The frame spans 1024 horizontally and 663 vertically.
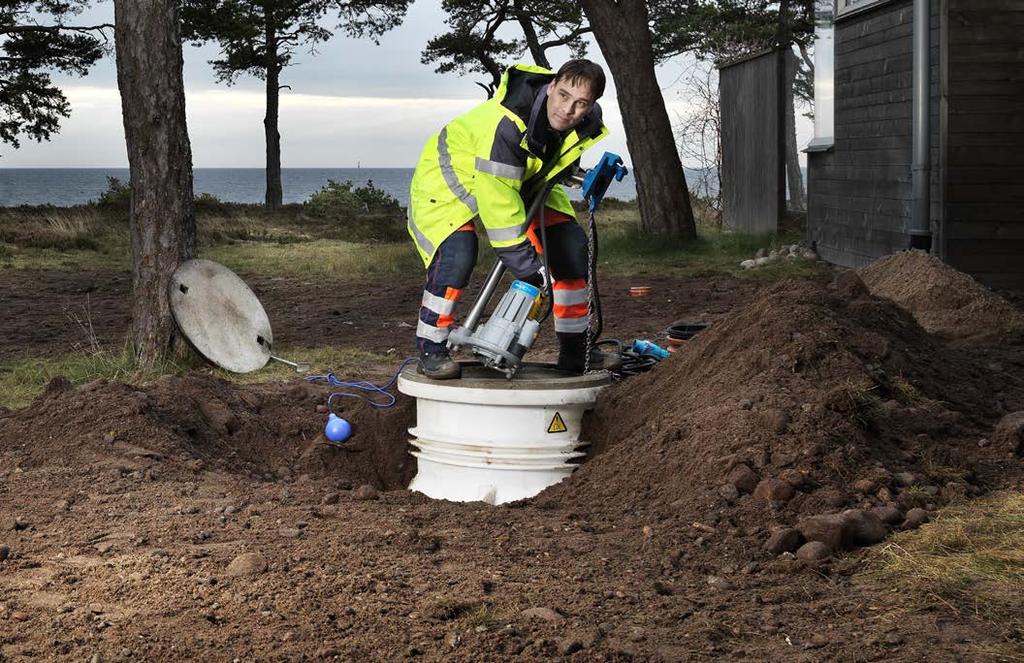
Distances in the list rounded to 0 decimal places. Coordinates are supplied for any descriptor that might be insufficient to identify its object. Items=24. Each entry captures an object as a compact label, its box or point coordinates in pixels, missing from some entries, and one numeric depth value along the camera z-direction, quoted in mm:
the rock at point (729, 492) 4520
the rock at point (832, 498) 4402
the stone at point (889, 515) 4262
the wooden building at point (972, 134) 10234
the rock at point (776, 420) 4848
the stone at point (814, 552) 3963
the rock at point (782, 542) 4086
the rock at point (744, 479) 4574
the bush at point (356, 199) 29500
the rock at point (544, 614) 3436
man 5367
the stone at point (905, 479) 4621
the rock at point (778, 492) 4453
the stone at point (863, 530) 4105
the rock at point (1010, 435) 5172
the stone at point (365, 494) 5156
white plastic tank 5589
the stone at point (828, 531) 4047
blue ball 6336
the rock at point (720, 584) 3814
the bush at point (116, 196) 21797
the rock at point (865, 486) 4512
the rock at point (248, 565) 3846
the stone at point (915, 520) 4246
